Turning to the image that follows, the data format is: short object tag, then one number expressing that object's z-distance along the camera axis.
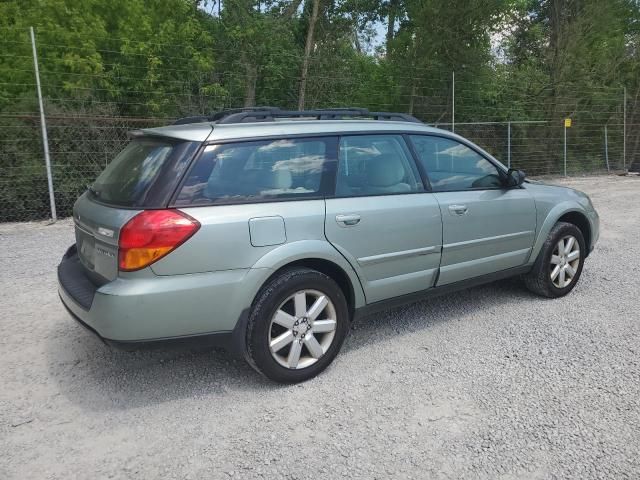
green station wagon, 2.78
